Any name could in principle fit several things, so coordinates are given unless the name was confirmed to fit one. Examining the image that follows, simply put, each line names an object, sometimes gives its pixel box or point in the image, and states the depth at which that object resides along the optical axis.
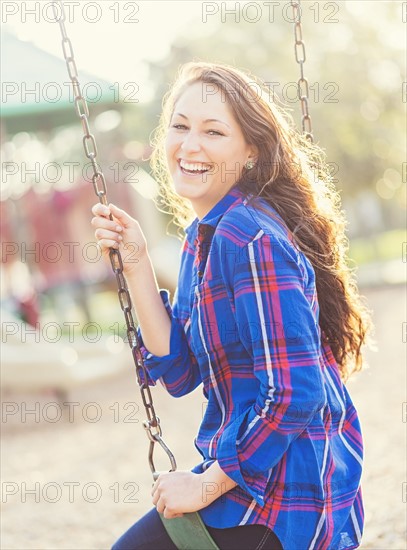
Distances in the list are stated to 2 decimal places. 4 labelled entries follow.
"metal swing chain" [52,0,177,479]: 3.68
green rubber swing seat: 3.30
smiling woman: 3.12
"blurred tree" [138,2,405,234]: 29.81
